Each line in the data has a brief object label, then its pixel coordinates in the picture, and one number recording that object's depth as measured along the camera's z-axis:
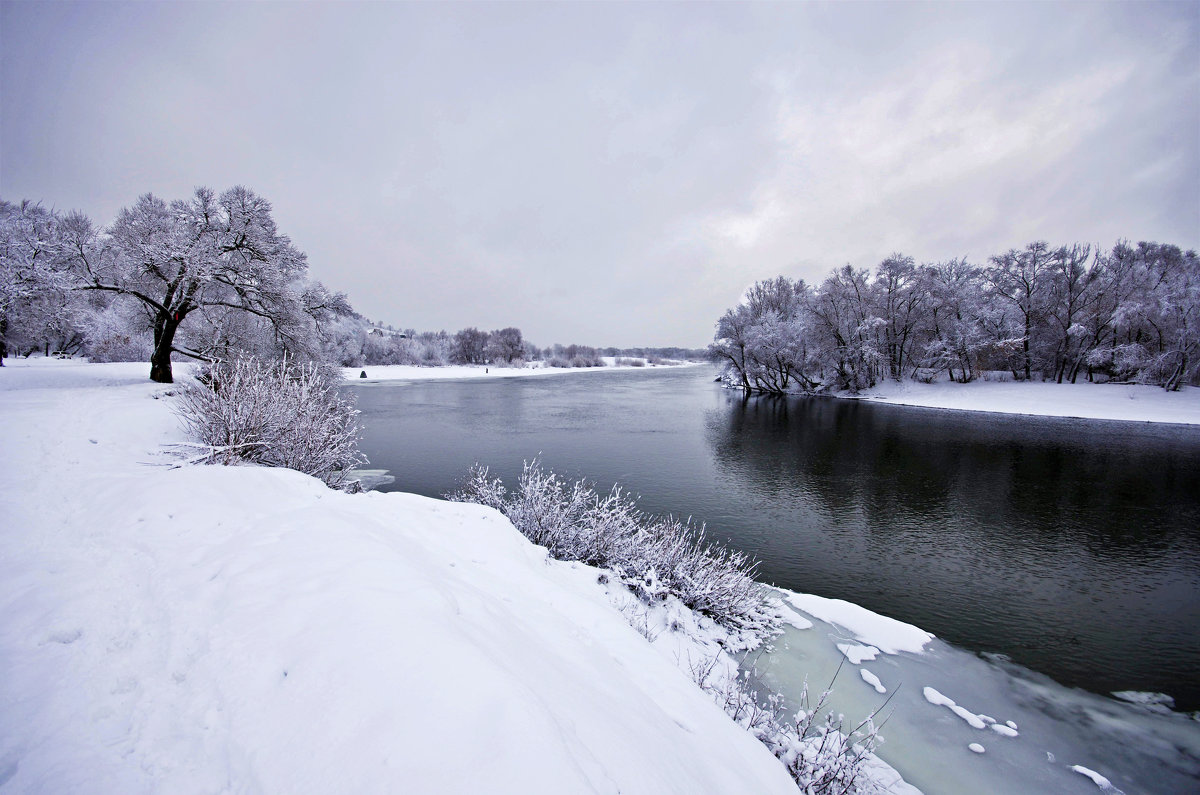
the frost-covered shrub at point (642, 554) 6.96
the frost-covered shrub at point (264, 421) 8.53
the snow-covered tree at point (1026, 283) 37.00
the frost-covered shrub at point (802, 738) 3.81
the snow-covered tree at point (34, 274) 12.52
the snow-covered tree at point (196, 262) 14.73
